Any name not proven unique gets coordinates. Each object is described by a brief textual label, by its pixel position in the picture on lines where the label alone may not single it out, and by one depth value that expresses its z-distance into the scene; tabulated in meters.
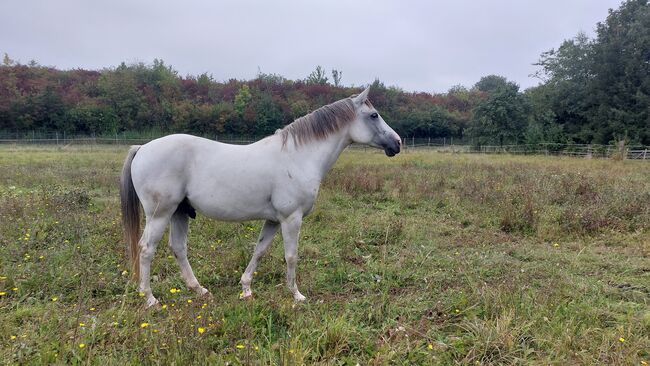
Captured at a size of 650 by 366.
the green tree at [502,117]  40.47
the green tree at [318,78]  69.16
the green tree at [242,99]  50.35
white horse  3.83
